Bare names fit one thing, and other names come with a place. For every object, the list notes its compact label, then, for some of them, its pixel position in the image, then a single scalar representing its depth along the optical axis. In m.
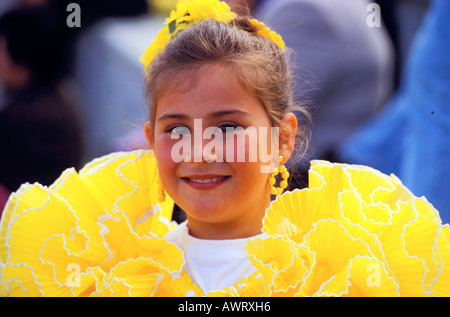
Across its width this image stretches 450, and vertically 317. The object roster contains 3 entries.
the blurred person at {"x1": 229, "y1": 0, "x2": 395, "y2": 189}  5.03
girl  2.87
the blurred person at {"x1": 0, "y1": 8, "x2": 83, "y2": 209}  5.49
